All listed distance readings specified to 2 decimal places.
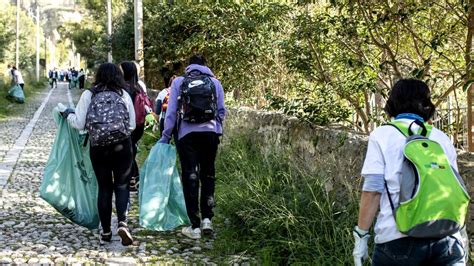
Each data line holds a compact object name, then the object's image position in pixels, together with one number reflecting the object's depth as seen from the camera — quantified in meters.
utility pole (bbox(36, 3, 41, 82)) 47.74
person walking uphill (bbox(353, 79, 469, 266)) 2.51
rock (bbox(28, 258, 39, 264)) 4.66
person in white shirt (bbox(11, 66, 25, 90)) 23.46
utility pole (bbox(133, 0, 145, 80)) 14.12
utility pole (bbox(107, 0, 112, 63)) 21.25
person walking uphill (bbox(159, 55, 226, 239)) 5.14
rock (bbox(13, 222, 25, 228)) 5.77
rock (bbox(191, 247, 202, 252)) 5.07
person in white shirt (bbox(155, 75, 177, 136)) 7.61
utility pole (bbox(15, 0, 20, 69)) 32.78
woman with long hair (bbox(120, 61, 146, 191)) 6.22
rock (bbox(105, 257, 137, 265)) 4.69
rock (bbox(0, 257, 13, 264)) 4.65
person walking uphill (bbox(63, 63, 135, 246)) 4.92
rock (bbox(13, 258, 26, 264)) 4.65
